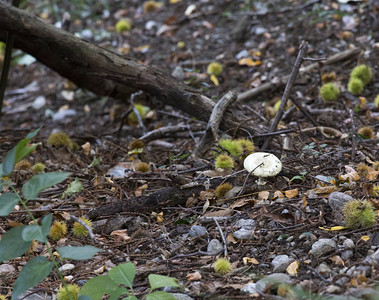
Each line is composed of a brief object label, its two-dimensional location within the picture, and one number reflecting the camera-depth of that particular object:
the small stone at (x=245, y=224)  4.32
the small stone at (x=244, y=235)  4.17
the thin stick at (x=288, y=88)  5.65
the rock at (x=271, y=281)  3.34
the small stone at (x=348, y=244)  3.72
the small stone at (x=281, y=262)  3.67
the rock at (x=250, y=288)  3.37
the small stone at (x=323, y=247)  3.75
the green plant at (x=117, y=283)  3.15
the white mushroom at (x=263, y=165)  4.63
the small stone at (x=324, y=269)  3.51
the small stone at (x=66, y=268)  4.16
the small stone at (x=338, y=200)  4.21
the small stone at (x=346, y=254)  3.65
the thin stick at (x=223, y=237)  3.98
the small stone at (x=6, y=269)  4.21
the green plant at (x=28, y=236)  2.81
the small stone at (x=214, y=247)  4.07
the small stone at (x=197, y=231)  4.38
